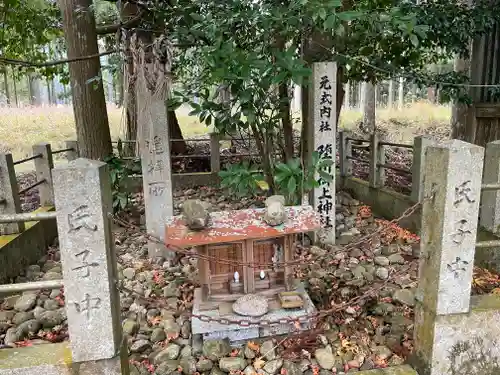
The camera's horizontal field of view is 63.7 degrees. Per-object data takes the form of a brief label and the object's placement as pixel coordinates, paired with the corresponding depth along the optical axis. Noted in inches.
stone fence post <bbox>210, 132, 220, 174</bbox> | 315.9
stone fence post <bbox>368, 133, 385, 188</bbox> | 242.4
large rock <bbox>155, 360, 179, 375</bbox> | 115.3
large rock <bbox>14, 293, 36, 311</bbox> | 152.5
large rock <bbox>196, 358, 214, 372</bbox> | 116.6
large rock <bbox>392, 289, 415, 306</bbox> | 145.3
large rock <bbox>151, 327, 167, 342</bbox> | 132.3
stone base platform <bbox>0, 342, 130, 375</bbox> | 83.8
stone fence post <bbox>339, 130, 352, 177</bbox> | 279.7
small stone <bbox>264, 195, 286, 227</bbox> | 131.4
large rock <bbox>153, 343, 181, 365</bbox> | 121.0
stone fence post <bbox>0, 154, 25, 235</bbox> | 176.2
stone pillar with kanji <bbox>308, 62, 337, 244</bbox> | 191.6
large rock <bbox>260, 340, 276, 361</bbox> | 121.5
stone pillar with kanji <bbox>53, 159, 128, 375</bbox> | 77.7
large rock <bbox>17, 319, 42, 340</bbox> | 133.6
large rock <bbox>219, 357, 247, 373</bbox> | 115.7
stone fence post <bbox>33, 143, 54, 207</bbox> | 216.3
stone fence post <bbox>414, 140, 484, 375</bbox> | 86.6
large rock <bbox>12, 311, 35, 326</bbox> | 143.1
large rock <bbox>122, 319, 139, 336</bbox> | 134.9
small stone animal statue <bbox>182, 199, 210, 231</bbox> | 127.9
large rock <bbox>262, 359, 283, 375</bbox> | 114.8
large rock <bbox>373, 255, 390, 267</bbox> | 177.6
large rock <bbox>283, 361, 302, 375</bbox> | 114.1
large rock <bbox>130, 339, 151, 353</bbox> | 125.3
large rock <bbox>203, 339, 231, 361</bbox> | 121.3
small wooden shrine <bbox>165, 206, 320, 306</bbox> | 129.9
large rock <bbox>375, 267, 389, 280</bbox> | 165.9
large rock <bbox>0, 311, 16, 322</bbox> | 144.5
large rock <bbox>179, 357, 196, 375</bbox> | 115.6
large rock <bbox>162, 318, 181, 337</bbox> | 134.6
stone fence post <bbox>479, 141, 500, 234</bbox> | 137.0
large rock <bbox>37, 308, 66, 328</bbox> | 138.6
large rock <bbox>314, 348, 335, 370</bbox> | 117.0
